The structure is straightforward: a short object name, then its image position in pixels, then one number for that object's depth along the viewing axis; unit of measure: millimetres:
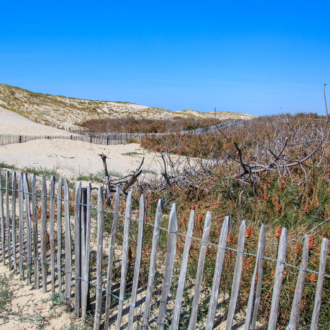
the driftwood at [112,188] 4120
